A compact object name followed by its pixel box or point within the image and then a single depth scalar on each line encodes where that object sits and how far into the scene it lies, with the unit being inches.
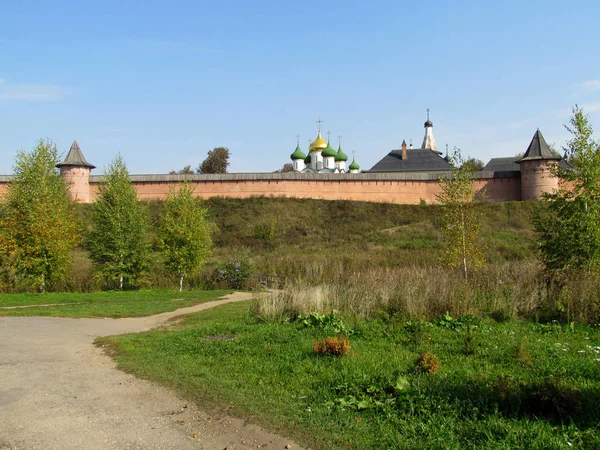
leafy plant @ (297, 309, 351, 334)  327.4
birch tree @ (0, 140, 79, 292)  749.9
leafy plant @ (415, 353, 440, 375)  222.1
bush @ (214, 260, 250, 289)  848.9
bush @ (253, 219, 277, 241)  1374.3
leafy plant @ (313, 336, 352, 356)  256.8
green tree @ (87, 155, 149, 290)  816.9
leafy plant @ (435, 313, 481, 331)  323.3
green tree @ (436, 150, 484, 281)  656.4
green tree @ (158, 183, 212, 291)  825.0
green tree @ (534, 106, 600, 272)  492.7
